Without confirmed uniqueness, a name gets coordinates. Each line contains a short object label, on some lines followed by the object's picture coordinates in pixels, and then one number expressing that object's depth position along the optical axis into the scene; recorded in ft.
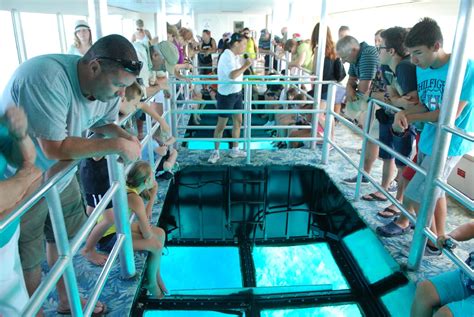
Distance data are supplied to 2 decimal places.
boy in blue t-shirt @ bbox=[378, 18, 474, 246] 6.11
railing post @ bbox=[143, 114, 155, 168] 9.35
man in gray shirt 3.91
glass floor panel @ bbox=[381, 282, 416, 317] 6.87
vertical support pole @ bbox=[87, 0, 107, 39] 5.85
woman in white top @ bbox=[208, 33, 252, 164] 11.97
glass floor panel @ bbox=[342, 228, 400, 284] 7.70
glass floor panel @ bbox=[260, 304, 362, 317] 7.85
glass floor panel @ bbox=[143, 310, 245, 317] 7.59
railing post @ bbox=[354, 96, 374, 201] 8.96
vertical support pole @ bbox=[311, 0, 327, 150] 12.28
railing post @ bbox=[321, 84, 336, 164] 11.93
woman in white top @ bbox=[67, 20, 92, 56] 11.45
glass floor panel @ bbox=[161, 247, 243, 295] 10.44
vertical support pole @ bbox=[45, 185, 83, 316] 3.92
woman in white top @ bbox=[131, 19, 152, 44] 16.96
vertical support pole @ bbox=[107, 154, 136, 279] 5.89
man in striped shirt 9.82
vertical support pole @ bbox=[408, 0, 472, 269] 5.69
